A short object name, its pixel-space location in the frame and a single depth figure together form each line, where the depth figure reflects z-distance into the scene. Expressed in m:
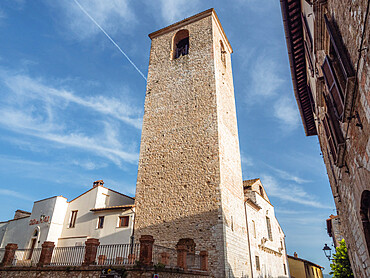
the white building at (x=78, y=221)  14.42
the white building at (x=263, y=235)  15.92
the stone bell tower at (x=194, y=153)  12.85
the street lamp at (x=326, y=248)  13.81
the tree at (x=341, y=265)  11.45
